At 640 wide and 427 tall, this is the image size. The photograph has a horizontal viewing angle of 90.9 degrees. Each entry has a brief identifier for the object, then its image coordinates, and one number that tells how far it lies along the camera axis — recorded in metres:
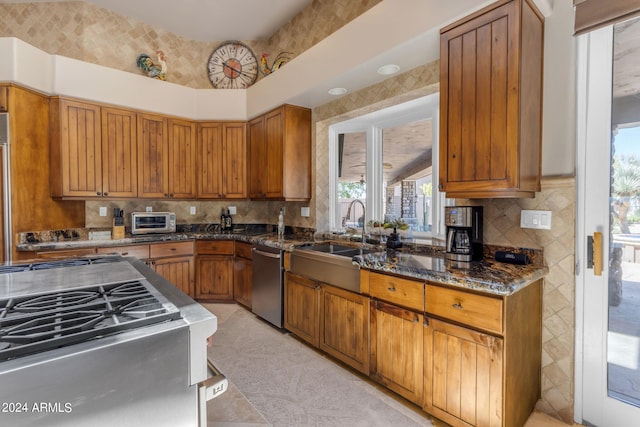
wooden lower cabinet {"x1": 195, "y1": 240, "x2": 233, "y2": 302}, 3.96
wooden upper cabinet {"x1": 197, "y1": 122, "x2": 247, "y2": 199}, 4.21
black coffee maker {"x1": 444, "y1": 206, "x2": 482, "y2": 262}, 2.10
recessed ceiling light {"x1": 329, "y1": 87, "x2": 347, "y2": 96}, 3.09
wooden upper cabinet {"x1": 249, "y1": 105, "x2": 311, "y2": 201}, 3.62
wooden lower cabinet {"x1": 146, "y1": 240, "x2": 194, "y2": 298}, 3.64
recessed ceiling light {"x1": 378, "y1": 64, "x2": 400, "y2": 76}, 2.55
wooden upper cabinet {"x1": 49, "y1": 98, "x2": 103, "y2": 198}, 3.30
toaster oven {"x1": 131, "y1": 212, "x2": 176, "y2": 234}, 3.82
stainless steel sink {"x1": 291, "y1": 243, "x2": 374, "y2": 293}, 2.36
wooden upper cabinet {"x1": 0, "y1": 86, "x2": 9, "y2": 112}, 2.92
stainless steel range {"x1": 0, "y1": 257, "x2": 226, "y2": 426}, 0.63
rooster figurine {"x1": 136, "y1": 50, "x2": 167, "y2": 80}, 3.94
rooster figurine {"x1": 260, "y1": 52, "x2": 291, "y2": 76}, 3.94
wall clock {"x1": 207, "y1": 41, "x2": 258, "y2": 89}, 4.54
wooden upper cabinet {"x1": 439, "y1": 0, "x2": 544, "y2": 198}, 1.76
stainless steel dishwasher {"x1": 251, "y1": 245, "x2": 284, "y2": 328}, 3.12
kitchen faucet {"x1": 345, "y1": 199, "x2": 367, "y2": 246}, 3.04
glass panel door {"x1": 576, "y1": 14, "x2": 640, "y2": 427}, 1.73
